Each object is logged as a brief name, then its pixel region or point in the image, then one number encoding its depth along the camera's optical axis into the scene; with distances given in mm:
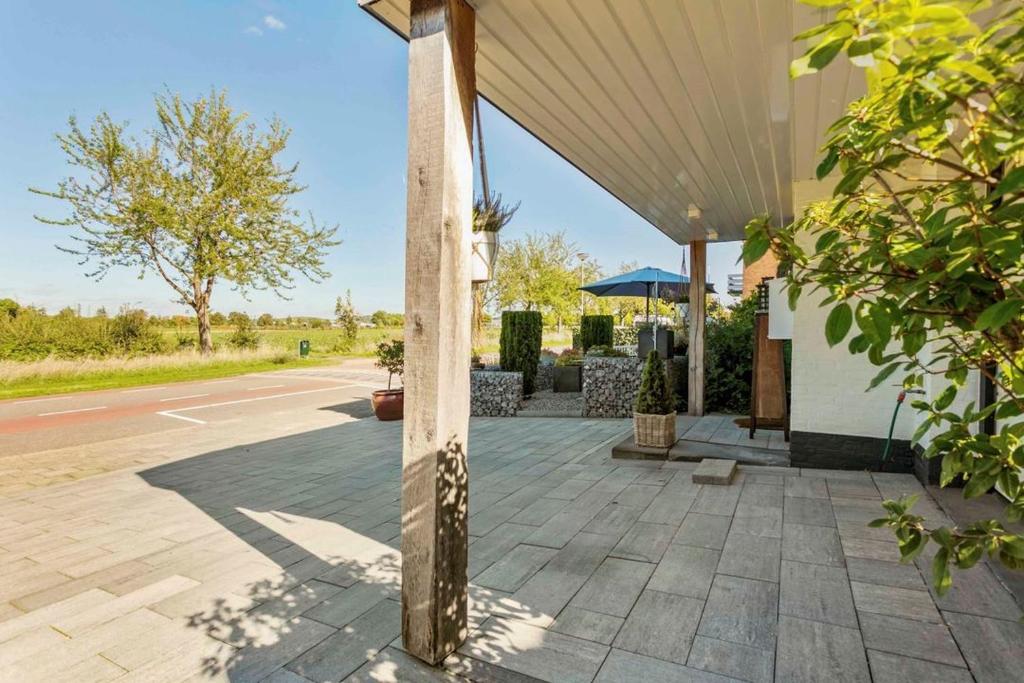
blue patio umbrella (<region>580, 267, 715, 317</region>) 8031
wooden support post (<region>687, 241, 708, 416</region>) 6918
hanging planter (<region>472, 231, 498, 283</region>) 2283
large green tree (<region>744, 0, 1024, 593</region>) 592
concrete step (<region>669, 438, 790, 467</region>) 4480
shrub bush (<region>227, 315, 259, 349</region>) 19234
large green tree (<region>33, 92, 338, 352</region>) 16203
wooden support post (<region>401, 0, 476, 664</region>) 1771
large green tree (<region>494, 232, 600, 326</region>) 19703
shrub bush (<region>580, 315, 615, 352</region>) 10750
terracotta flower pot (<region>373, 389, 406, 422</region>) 7367
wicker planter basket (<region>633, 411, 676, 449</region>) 4801
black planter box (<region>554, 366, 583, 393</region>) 9383
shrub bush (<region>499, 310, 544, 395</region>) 8984
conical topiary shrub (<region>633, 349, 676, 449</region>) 4809
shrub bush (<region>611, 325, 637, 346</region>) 11592
